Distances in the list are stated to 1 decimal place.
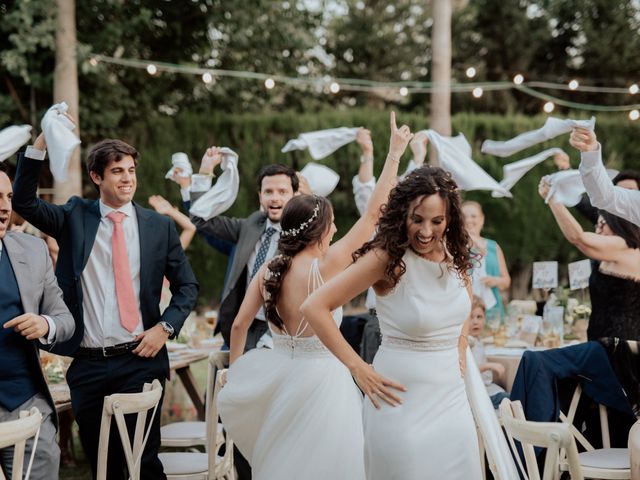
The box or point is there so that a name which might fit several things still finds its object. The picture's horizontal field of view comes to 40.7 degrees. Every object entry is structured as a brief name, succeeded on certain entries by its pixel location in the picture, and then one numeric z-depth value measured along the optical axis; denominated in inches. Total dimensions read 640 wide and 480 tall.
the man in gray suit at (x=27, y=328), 122.8
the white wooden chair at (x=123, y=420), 134.1
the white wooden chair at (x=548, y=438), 115.0
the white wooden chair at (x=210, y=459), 161.5
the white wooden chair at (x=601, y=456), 156.2
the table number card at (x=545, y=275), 224.4
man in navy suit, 152.0
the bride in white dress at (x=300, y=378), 136.4
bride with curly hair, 110.6
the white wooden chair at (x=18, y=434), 104.3
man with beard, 183.6
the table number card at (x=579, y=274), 218.4
